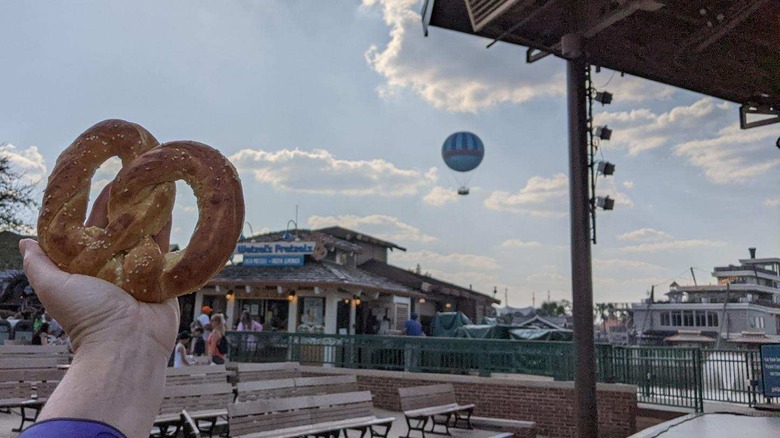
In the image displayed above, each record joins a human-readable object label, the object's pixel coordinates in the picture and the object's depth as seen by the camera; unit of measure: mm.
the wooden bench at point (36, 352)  12117
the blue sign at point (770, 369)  10117
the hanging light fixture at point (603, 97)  11484
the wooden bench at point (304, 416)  7770
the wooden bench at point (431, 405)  10188
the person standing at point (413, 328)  18016
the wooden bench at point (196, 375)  10109
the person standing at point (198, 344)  14773
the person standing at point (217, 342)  13524
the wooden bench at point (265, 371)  12241
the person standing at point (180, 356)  12227
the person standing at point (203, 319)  17059
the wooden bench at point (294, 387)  9547
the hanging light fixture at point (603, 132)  11445
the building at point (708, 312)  56562
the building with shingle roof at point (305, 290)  22328
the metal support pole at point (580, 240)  10641
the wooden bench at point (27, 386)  9422
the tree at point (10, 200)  27375
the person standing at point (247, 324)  18578
